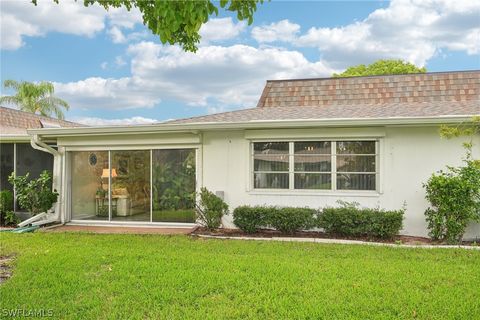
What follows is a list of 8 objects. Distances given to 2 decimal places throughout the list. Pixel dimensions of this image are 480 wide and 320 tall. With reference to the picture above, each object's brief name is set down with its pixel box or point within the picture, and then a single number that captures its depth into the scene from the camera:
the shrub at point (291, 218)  9.00
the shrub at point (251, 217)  9.23
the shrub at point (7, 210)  11.23
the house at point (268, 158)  9.01
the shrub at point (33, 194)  10.88
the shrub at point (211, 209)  9.65
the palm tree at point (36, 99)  29.39
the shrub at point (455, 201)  7.89
